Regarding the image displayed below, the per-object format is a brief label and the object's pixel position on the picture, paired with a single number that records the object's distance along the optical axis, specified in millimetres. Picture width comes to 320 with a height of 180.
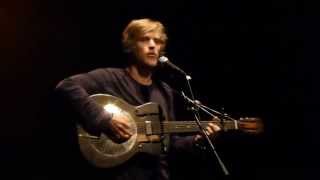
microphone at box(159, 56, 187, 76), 4652
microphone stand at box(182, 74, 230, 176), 4582
